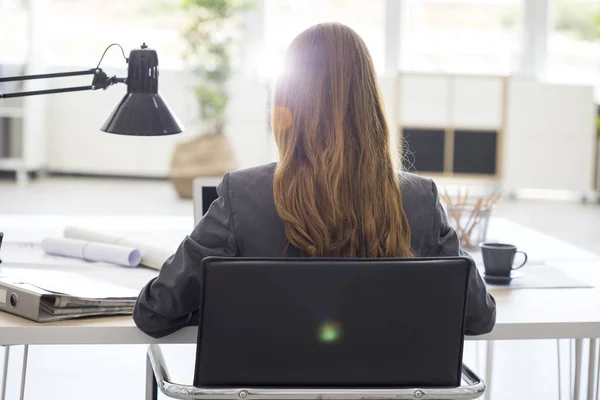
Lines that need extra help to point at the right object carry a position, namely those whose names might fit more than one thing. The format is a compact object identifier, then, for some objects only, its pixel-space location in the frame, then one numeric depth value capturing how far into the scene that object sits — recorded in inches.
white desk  100.9
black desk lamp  114.1
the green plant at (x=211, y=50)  364.8
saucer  117.3
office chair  92.3
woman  98.6
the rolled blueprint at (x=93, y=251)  121.8
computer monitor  124.7
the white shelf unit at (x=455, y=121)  387.9
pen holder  133.2
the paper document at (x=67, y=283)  104.6
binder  102.0
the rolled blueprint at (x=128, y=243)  121.1
